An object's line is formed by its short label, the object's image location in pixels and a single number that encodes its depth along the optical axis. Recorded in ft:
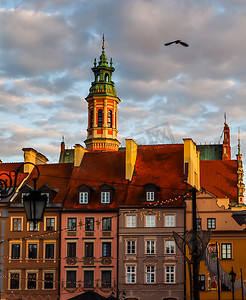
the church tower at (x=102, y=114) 371.35
